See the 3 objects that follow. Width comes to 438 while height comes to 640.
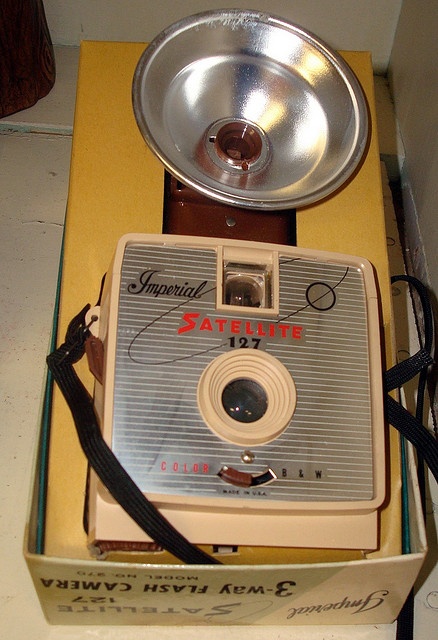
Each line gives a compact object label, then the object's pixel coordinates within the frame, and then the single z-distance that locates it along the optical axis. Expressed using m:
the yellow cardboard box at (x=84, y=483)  0.25
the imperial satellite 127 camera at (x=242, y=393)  0.25
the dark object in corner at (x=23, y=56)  0.37
